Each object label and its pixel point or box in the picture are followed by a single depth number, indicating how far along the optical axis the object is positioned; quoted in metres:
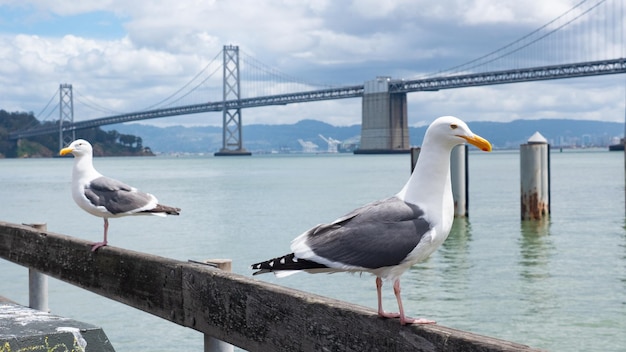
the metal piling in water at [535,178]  14.95
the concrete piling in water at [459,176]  16.06
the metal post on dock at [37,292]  4.34
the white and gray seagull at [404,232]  2.22
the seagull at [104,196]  4.30
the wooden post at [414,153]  16.30
